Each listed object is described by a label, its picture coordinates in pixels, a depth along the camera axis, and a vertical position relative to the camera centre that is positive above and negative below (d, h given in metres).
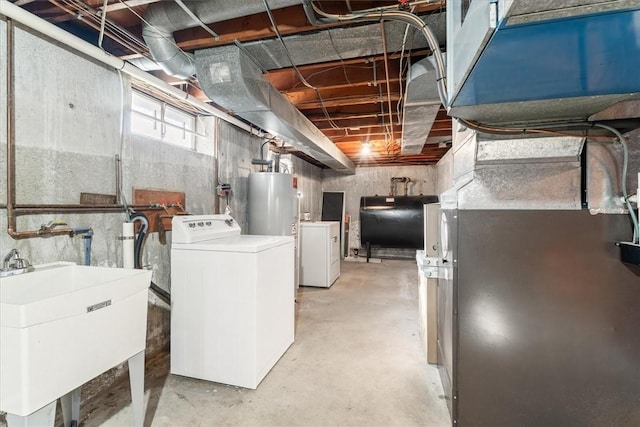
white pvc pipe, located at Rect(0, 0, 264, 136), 1.39 +0.96
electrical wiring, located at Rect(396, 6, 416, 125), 1.56 +1.08
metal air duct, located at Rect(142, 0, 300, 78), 1.40 +1.02
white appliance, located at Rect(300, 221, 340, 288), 4.42 -0.58
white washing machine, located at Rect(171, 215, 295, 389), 1.94 -0.63
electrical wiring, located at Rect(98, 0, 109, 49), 1.41 +1.02
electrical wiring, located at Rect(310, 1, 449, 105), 1.32 +0.95
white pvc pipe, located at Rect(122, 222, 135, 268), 1.95 -0.20
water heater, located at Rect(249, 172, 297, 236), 3.46 +0.16
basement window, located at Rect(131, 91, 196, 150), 2.34 +0.82
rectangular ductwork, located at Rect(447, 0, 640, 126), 0.68 +0.46
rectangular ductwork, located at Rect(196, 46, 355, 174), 1.81 +0.87
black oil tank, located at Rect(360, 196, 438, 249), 6.18 -0.10
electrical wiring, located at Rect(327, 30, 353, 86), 1.65 +1.02
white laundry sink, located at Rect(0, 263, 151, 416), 0.97 -0.43
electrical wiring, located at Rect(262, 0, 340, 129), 1.36 +1.01
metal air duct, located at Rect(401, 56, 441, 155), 1.85 +0.91
